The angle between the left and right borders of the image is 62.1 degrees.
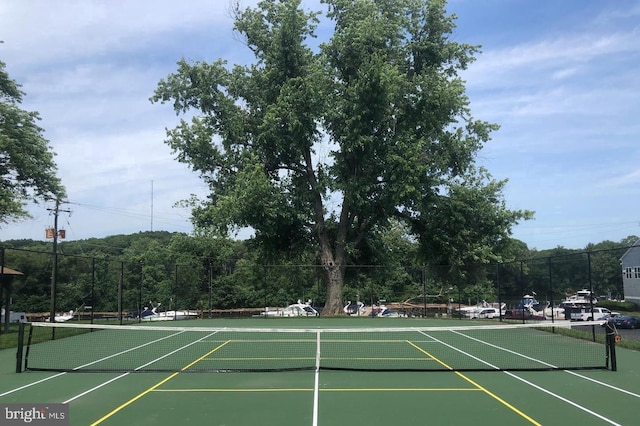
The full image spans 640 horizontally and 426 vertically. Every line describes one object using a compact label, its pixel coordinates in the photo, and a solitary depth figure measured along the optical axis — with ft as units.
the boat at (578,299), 106.08
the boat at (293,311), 123.04
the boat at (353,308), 158.16
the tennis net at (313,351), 42.47
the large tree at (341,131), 105.81
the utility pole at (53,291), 63.72
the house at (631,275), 87.38
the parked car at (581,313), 97.40
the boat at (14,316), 116.76
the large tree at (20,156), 100.42
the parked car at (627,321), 86.97
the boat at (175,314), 117.76
